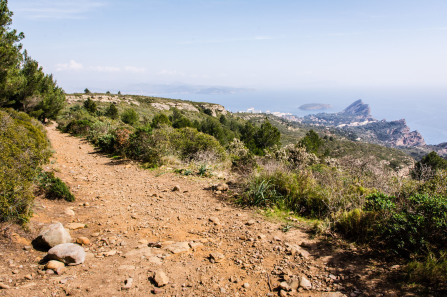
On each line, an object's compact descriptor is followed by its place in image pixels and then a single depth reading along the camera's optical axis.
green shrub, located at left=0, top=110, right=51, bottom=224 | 3.90
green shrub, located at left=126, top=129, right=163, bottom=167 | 9.77
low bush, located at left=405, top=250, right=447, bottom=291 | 2.83
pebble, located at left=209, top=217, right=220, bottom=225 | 5.05
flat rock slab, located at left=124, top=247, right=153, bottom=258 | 3.85
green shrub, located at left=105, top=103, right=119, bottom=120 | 29.31
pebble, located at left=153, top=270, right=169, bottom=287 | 3.12
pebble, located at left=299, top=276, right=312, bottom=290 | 3.11
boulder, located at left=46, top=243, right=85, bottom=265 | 3.47
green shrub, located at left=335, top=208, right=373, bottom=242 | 4.11
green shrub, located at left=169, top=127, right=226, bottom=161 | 10.52
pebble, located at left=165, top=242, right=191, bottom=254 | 3.97
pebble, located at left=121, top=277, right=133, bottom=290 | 3.06
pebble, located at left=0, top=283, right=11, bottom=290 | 2.80
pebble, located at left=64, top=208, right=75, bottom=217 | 5.31
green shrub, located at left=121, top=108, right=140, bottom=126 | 28.72
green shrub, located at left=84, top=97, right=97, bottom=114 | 30.07
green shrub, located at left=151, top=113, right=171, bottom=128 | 25.13
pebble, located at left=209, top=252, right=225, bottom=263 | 3.73
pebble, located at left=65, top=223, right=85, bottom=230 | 4.71
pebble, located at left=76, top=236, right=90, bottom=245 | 4.14
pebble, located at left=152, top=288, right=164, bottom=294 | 3.02
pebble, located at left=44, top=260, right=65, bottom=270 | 3.31
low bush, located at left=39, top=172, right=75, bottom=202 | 5.87
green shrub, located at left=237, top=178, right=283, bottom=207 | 5.84
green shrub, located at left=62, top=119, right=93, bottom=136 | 17.44
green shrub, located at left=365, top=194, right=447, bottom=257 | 3.33
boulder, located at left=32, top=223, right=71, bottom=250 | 3.82
